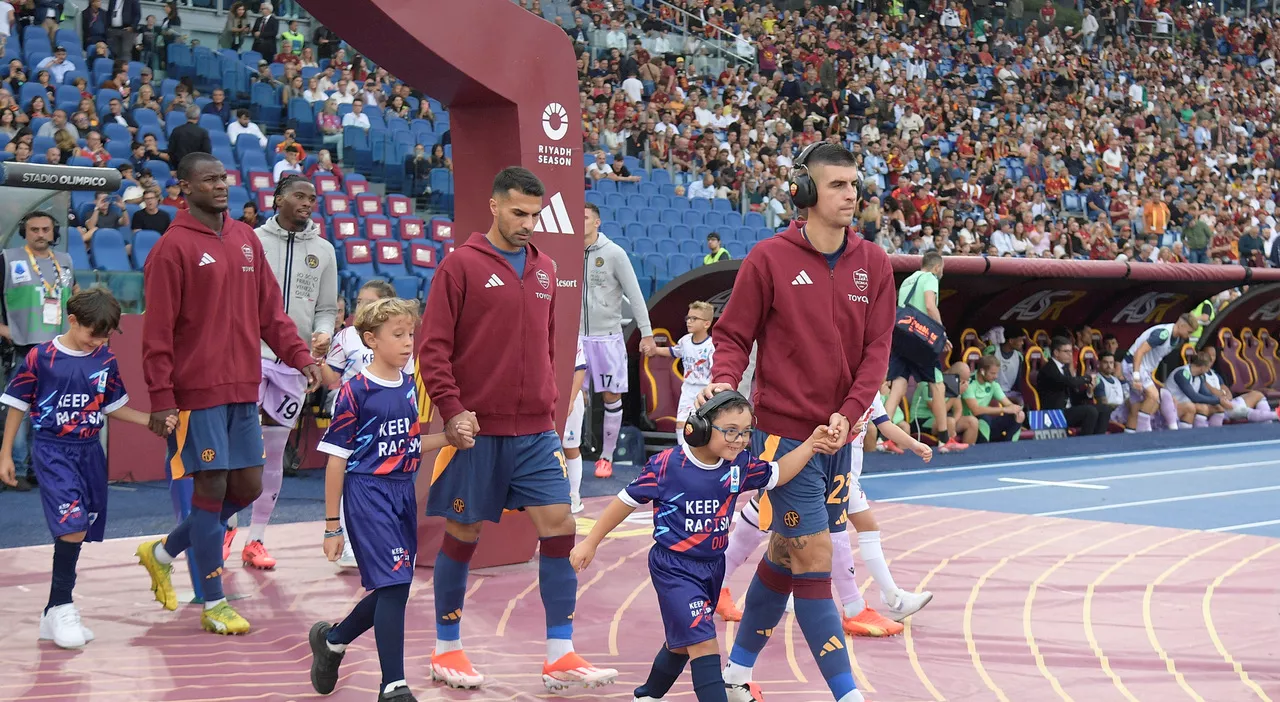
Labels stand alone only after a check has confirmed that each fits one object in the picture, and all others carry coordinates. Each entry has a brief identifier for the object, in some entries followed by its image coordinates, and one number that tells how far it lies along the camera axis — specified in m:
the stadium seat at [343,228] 15.52
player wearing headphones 4.98
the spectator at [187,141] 15.62
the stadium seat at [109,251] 13.09
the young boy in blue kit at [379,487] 4.97
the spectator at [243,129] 17.12
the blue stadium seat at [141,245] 13.37
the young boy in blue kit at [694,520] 4.62
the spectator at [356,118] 18.38
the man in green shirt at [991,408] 15.21
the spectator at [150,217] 13.95
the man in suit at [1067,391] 16.36
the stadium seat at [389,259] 15.61
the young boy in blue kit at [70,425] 6.00
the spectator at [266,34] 19.66
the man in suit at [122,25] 17.81
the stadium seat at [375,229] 16.17
